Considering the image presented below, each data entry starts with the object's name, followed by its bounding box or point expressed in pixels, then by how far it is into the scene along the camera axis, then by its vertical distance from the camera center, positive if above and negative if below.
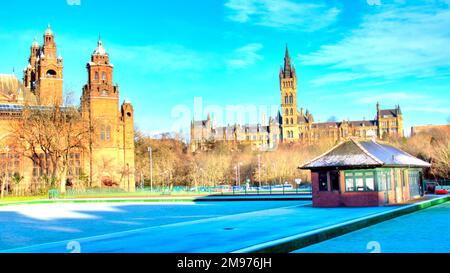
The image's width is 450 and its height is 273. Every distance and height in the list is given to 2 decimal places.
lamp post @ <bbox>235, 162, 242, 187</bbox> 80.97 +0.14
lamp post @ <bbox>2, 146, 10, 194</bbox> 62.03 +0.31
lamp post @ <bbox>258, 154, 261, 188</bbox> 74.54 +0.67
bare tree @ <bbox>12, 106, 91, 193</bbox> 59.72 +5.19
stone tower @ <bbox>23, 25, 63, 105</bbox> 79.06 +16.55
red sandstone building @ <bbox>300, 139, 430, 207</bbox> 28.81 -0.41
